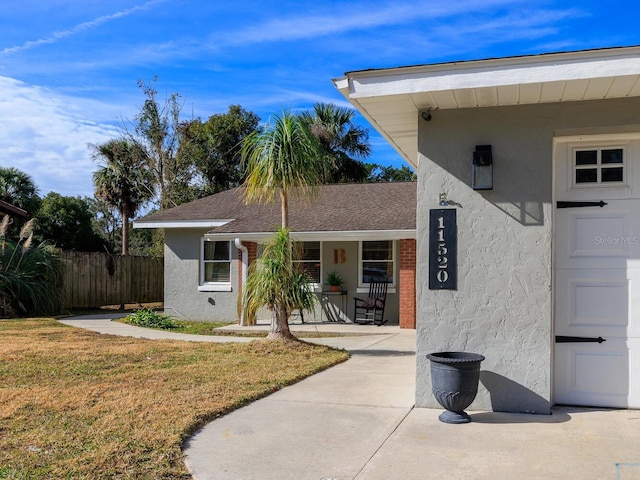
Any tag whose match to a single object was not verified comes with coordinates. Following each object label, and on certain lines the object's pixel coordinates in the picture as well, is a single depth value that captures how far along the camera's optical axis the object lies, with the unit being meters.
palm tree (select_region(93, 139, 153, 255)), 30.39
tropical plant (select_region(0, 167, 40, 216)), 29.69
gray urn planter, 5.56
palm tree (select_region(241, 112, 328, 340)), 10.42
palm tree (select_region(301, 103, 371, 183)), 29.42
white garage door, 6.00
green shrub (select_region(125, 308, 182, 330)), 15.30
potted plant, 15.93
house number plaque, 6.28
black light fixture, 6.11
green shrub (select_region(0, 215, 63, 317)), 17.25
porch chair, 15.30
